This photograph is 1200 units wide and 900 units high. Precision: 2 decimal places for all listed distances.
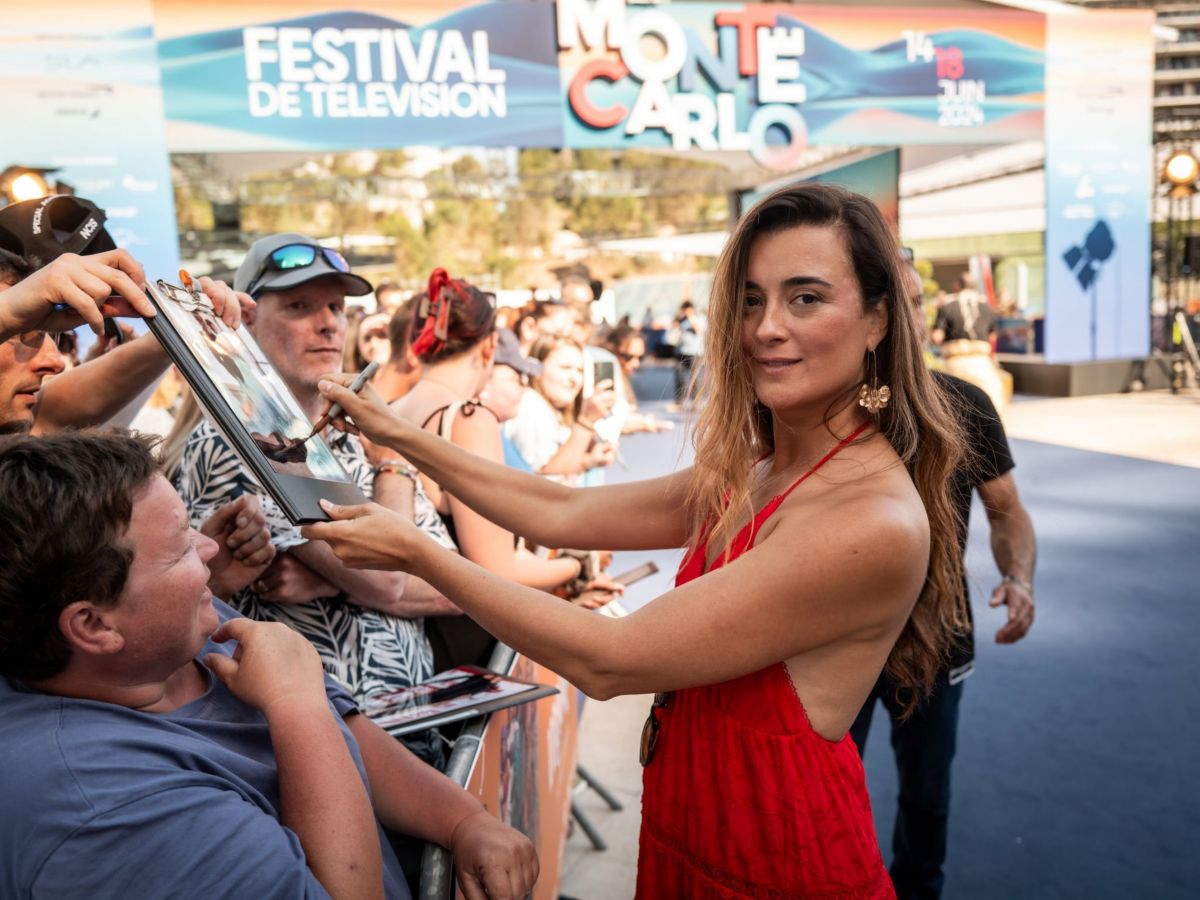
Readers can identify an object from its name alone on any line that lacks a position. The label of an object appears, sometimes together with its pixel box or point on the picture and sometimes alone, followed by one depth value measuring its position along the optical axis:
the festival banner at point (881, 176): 13.84
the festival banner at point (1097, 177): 13.51
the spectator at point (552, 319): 6.09
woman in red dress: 1.40
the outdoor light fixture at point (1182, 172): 13.38
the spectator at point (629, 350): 7.84
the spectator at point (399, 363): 3.95
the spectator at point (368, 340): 5.42
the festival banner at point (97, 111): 9.57
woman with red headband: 2.55
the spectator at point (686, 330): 17.59
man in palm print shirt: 1.94
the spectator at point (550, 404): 4.90
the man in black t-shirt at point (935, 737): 2.68
